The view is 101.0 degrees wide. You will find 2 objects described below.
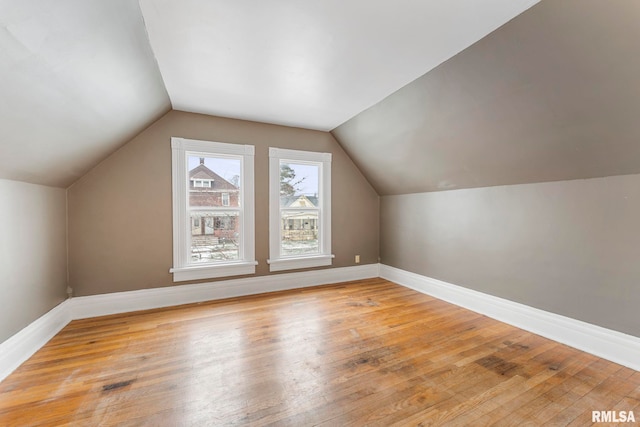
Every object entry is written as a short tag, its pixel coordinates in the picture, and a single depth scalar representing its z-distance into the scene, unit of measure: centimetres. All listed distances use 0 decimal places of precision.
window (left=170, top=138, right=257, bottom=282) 327
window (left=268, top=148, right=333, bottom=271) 378
